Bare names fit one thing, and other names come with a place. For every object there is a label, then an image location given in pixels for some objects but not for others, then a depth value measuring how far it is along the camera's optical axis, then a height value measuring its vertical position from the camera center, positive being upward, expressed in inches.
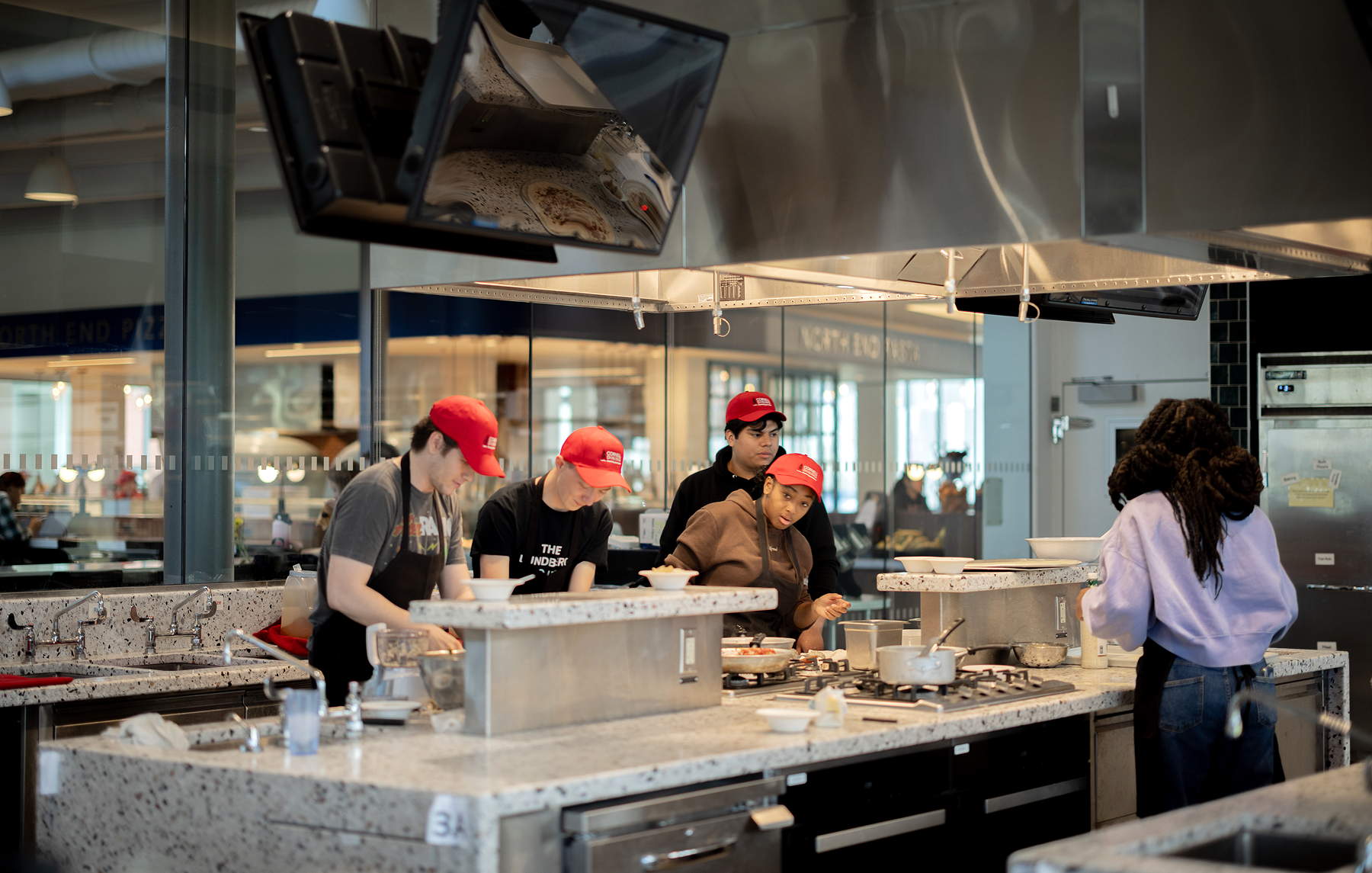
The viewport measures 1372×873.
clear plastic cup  123.6 -21.9
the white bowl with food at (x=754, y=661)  166.6 -22.5
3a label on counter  106.3 -26.0
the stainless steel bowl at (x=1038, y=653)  187.3 -24.3
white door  407.8 +2.1
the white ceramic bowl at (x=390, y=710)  138.5 -23.3
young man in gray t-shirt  159.2 -6.5
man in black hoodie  225.5 -1.5
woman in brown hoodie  196.5 -11.6
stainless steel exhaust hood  136.7 +30.9
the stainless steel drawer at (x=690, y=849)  111.6 -30.8
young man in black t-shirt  191.5 -9.3
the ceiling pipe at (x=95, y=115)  226.2 +53.8
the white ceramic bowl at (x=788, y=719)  134.0 -23.3
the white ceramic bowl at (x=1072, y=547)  201.6 -11.8
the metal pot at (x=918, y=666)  156.8 -21.7
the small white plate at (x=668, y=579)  150.9 -12.1
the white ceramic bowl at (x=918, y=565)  184.7 -13.0
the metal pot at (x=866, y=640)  177.6 -21.6
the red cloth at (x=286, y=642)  220.8 -27.3
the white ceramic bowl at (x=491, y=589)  135.3 -11.8
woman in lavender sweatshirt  156.6 -16.3
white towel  130.0 -24.1
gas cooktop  153.3 -24.8
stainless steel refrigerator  297.1 -7.1
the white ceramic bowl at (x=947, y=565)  182.7 -12.9
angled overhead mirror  127.6 +32.0
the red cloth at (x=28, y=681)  182.7 -27.5
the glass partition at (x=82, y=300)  225.3 +25.0
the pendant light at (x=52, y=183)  226.5 +42.3
